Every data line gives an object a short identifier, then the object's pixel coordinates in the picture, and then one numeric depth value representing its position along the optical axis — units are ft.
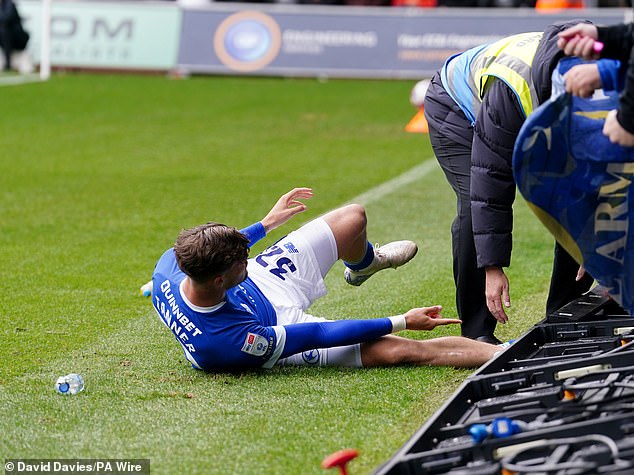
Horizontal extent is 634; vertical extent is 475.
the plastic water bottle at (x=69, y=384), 34.40
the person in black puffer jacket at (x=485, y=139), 33.73
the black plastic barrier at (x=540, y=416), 25.81
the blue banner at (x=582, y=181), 29.09
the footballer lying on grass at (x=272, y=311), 34.68
